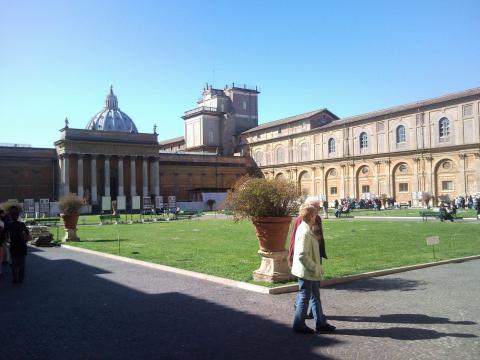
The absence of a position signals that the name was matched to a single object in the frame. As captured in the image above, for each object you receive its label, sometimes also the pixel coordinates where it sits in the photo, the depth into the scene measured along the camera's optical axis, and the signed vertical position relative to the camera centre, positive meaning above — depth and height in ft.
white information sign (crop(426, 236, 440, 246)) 38.24 -4.44
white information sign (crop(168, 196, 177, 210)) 137.49 -3.06
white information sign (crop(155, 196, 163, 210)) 141.20 -2.76
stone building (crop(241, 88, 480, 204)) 150.30 +15.36
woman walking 19.52 -3.75
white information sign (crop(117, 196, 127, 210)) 121.91 -2.47
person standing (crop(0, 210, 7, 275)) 34.42 -3.08
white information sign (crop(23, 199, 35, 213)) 111.53 -2.25
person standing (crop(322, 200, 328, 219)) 128.47 -4.46
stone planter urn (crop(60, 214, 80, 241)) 66.33 -4.54
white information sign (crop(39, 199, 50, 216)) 118.93 -2.73
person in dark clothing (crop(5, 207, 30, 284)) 33.04 -3.65
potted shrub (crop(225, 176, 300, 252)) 29.81 -1.01
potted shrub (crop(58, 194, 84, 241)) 65.16 -2.45
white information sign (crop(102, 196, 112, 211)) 121.43 -2.37
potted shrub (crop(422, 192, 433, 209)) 154.06 -3.52
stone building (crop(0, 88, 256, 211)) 192.44 +11.47
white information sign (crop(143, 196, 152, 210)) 137.90 -2.63
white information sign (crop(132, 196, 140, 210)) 123.38 -2.31
